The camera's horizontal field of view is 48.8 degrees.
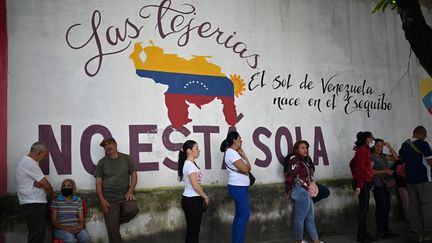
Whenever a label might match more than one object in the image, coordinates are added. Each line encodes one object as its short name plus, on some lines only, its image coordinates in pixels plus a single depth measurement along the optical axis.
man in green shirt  6.83
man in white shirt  6.18
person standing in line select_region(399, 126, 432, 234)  7.99
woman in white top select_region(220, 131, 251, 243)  7.17
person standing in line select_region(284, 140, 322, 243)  7.63
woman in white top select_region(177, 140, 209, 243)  6.46
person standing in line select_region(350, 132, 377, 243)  8.00
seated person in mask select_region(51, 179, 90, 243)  6.42
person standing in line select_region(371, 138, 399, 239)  8.51
